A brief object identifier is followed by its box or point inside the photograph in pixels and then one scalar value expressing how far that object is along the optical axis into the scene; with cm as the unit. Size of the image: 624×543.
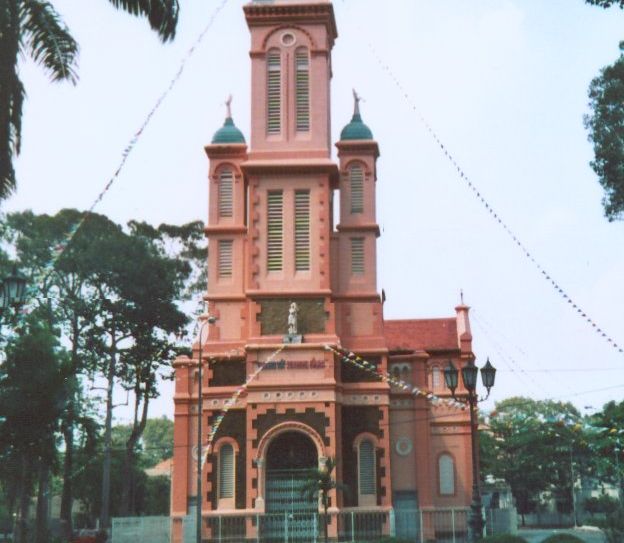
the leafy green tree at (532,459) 7319
